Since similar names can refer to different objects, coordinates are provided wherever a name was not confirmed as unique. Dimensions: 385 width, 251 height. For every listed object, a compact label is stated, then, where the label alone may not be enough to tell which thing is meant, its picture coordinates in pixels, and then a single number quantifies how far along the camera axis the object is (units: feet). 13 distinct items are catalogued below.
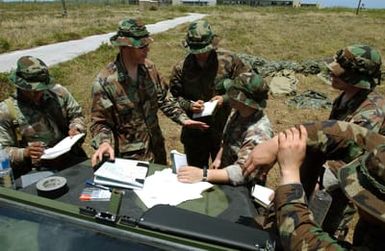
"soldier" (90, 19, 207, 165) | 9.75
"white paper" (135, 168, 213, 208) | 7.20
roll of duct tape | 7.10
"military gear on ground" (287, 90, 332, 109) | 26.76
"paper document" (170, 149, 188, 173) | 8.26
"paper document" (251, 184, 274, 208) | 7.54
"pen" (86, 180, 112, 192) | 7.57
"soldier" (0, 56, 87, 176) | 9.13
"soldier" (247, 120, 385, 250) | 4.17
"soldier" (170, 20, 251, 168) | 11.92
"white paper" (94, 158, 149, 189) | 7.61
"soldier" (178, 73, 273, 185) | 7.94
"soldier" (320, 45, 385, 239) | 8.12
